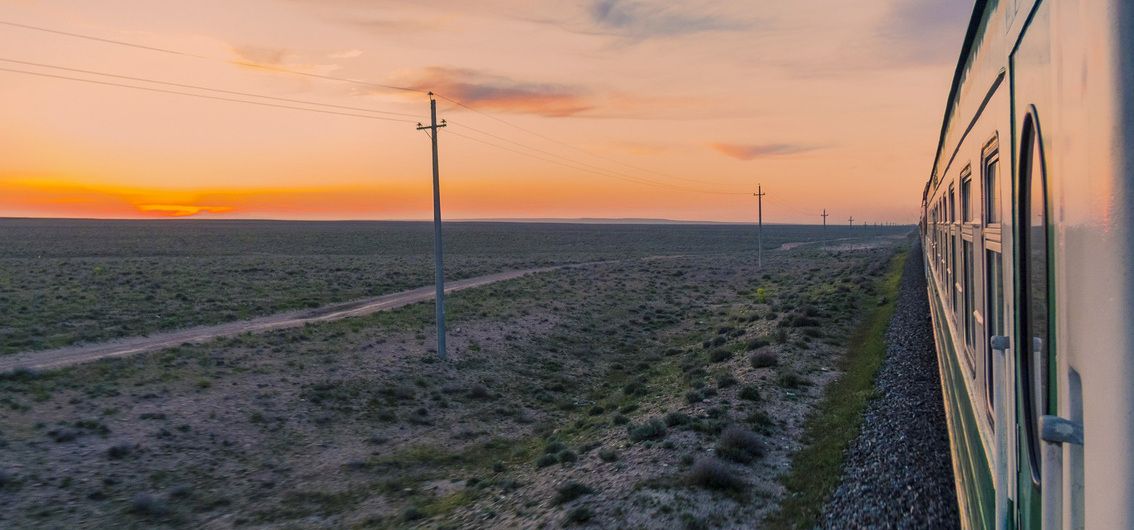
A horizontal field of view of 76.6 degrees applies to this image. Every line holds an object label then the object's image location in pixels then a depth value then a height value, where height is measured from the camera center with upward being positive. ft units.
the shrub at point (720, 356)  63.00 -10.19
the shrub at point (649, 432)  39.04 -10.40
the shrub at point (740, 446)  34.14 -10.03
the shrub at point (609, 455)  36.76 -10.95
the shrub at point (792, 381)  47.85 -9.59
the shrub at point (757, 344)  64.19 -9.41
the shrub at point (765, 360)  54.29 -9.22
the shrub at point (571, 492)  31.83 -11.10
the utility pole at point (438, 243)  66.69 +0.42
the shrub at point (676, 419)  40.57 -10.10
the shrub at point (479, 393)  61.41 -12.58
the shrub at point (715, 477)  30.63 -10.20
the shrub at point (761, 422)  38.96 -10.08
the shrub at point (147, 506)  34.96 -12.29
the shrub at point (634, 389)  56.03 -11.63
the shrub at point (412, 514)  34.42 -12.82
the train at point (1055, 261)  4.50 -0.26
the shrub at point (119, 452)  40.42 -11.09
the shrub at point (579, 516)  28.99 -11.04
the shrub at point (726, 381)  49.73 -9.86
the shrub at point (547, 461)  39.42 -11.91
